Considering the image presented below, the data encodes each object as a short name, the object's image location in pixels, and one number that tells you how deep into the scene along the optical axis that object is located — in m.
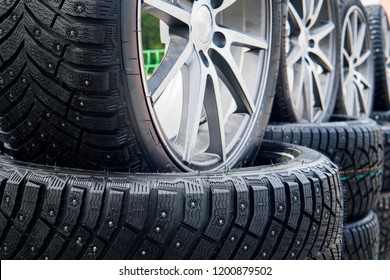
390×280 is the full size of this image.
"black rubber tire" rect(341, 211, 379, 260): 3.50
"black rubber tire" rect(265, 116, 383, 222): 3.43
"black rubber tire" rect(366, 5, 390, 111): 5.44
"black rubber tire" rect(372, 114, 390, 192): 4.43
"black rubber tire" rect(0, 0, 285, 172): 1.86
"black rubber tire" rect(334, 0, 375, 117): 4.50
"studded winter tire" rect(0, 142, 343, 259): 1.85
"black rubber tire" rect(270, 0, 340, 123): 3.45
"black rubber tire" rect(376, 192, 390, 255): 4.24
